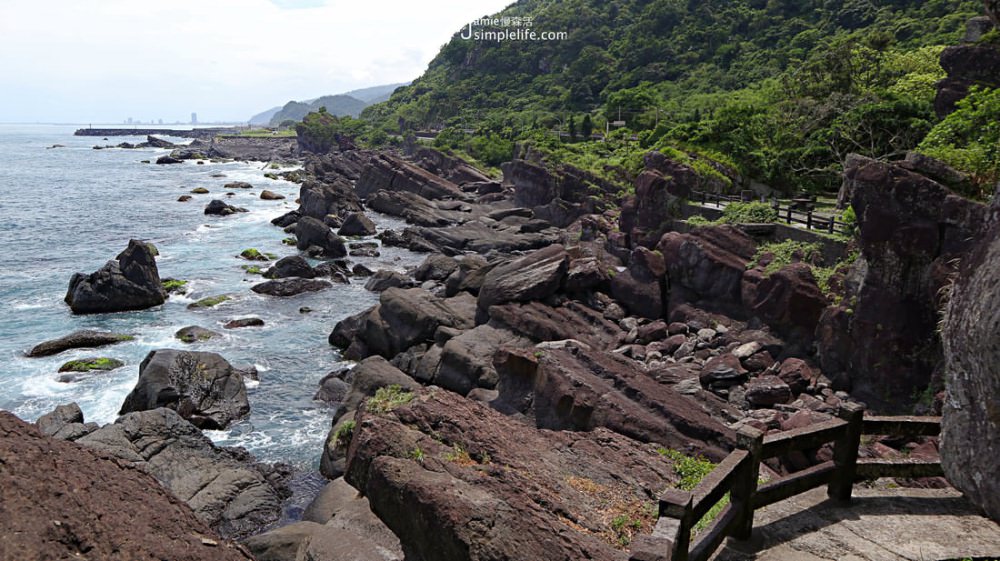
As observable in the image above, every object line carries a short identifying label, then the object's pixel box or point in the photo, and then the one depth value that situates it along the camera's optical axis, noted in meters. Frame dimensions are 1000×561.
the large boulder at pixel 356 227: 63.41
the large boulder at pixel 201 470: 17.59
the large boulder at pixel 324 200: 70.06
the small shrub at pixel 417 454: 10.61
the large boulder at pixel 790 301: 23.33
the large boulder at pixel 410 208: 70.44
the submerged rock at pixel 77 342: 30.77
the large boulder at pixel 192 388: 23.33
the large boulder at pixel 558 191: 61.19
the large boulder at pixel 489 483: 9.16
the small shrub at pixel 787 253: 25.58
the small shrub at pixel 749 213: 30.38
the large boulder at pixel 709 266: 27.64
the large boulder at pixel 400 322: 29.89
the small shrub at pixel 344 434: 20.11
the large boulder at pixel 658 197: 37.16
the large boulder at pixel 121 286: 36.84
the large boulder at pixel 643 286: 30.66
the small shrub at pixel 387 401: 12.59
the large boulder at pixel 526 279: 29.39
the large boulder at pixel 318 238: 53.34
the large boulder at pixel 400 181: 83.94
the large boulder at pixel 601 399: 16.25
